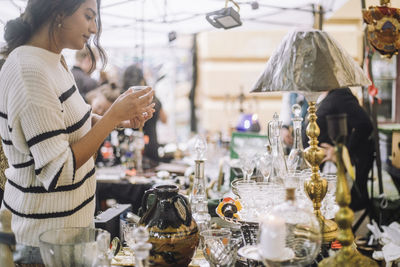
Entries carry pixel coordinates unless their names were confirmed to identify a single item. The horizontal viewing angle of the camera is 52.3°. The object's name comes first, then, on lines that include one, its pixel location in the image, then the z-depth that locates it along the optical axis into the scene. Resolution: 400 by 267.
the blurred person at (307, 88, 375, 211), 2.71
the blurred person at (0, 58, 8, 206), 1.61
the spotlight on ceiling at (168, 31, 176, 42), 3.67
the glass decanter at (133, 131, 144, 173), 3.31
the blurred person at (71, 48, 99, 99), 3.75
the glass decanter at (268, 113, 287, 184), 1.58
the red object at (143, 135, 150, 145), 3.77
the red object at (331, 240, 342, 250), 1.38
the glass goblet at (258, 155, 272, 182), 1.63
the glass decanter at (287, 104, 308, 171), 1.64
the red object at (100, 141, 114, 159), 3.88
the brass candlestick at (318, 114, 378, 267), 0.98
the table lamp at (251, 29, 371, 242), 1.20
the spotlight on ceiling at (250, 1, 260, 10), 3.09
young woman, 1.09
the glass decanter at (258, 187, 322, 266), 0.96
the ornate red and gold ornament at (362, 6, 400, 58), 1.85
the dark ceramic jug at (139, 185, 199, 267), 1.11
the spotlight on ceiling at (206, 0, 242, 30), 2.47
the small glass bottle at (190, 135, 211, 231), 1.53
